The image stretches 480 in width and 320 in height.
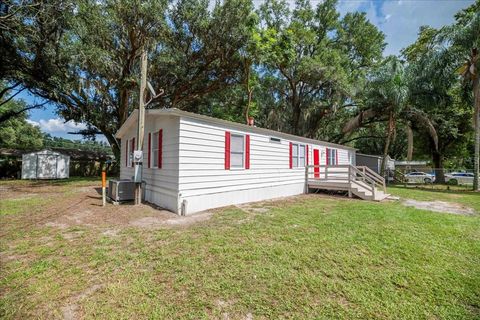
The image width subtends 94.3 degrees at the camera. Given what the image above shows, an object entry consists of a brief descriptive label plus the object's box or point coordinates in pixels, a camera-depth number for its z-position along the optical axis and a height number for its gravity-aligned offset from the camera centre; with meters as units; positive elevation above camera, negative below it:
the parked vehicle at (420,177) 20.46 -1.07
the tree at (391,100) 14.18 +4.40
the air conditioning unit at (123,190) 7.39 -0.95
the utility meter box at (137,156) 6.97 +0.20
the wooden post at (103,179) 6.83 -0.53
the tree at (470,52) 12.05 +6.56
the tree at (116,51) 11.56 +6.54
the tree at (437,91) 13.41 +4.88
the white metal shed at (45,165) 16.09 -0.31
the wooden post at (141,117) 7.09 +1.45
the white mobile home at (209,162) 6.22 +0.06
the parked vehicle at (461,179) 18.49 -1.11
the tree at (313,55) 16.08 +8.48
